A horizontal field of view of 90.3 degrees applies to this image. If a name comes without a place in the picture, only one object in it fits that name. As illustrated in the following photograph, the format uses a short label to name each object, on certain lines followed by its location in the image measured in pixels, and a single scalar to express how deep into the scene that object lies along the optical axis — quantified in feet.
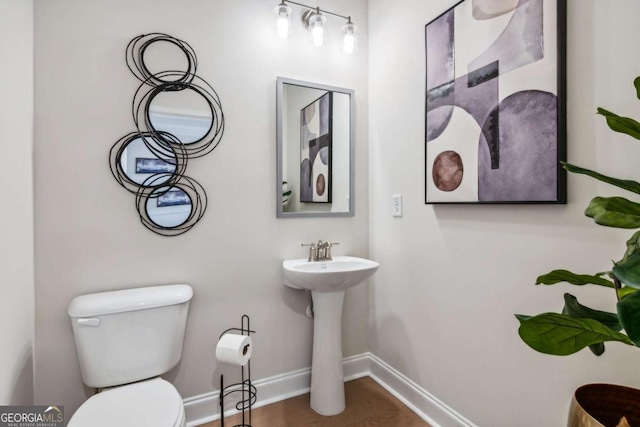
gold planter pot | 2.72
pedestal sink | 5.66
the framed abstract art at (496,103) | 3.59
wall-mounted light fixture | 5.63
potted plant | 2.03
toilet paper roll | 4.41
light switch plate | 6.09
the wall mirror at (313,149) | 6.14
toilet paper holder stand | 5.66
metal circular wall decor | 5.08
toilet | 3.81
